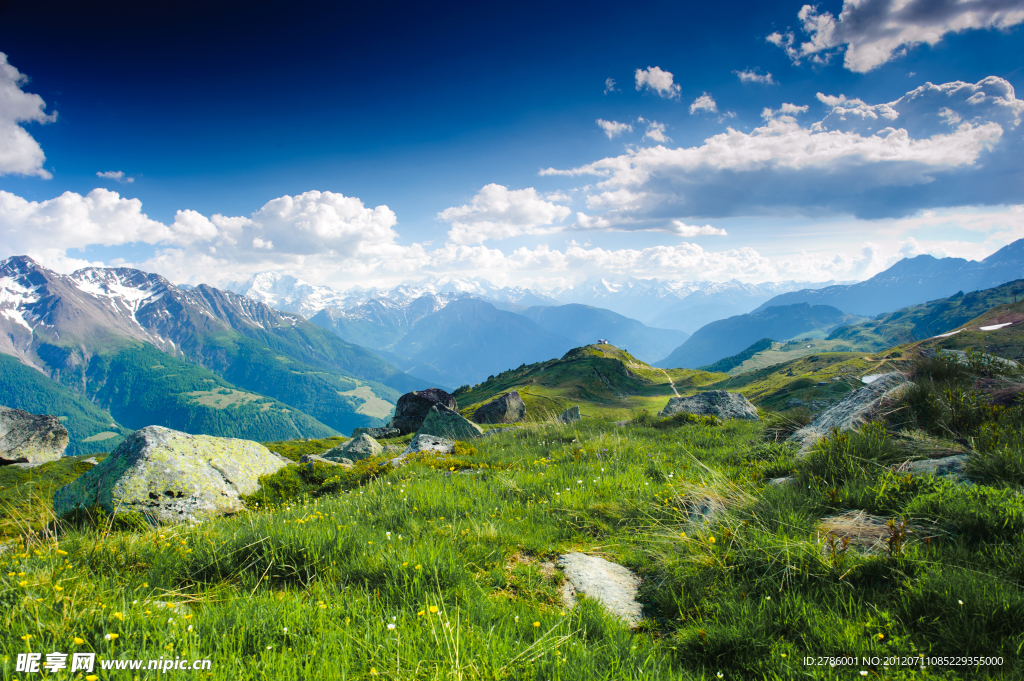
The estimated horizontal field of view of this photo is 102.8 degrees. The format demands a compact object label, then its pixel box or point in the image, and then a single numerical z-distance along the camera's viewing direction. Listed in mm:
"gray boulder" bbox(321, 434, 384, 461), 19241
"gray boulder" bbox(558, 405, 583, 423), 23616
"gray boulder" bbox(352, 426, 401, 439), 40000
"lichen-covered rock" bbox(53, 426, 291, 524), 8633
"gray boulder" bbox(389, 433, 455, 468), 13916
